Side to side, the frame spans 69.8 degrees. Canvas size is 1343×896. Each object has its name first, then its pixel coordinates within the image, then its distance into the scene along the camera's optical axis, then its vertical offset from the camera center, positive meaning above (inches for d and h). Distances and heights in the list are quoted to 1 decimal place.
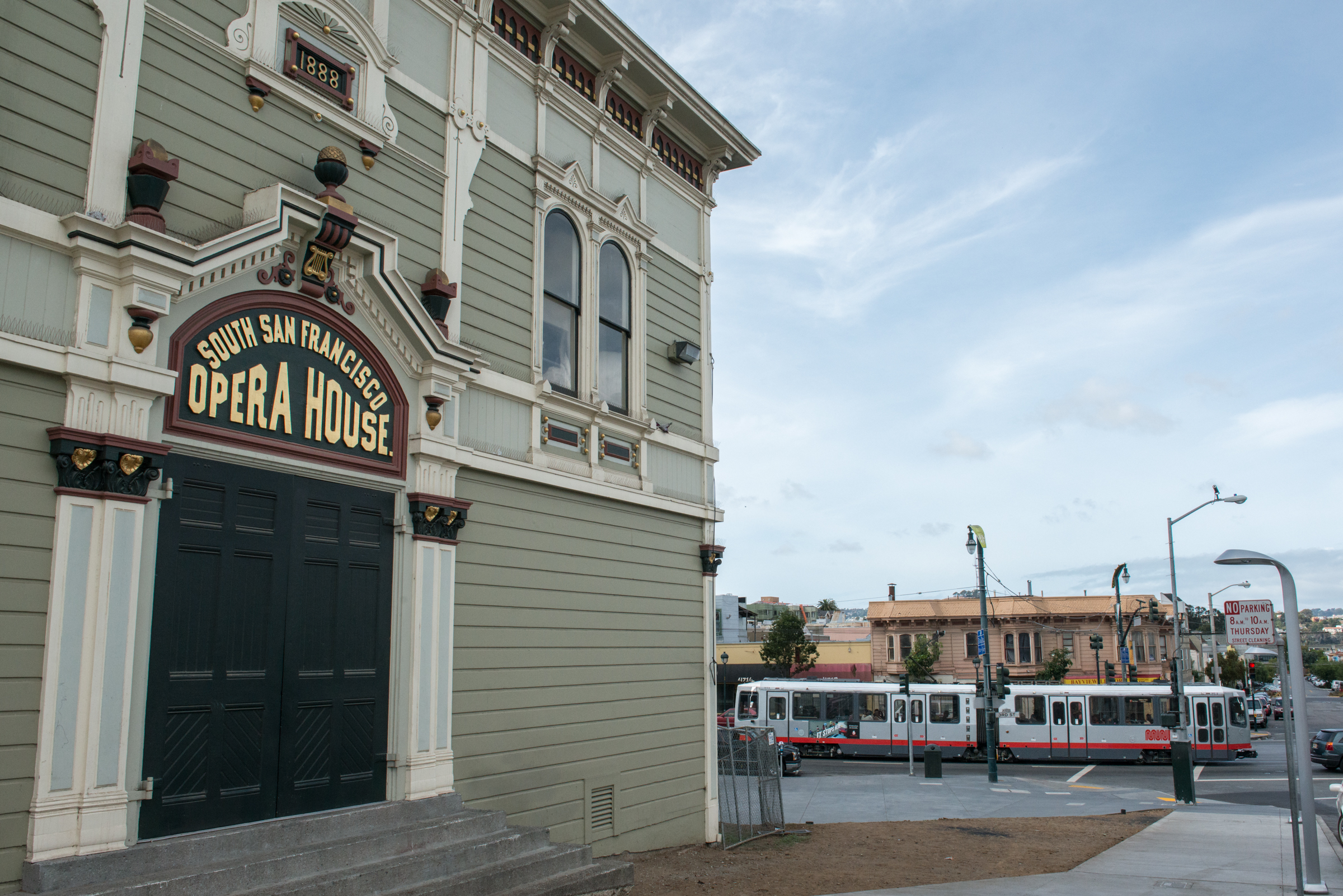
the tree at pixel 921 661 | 2365.9 -116.2
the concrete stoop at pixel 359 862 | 251.1 -74.0
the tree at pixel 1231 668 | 3181.6 -176.3
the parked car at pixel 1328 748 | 1174.3 -163.2
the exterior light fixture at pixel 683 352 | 549.3 +148.2
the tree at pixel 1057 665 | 2298.2 -123.1
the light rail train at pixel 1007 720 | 1296.8 -148.8
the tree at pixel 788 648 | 2320.4 -81.5
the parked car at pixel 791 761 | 1139.3 -171.9
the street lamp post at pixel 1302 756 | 389.4 -56.2
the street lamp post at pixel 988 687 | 1060.5 -84.6
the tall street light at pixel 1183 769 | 837.8 -133.6
